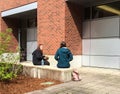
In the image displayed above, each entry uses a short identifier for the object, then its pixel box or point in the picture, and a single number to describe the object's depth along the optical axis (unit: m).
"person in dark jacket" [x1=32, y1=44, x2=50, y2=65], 11.50
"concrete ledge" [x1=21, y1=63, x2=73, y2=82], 9.66
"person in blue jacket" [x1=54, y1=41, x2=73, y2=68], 10.12
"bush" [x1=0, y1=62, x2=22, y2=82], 9.19
